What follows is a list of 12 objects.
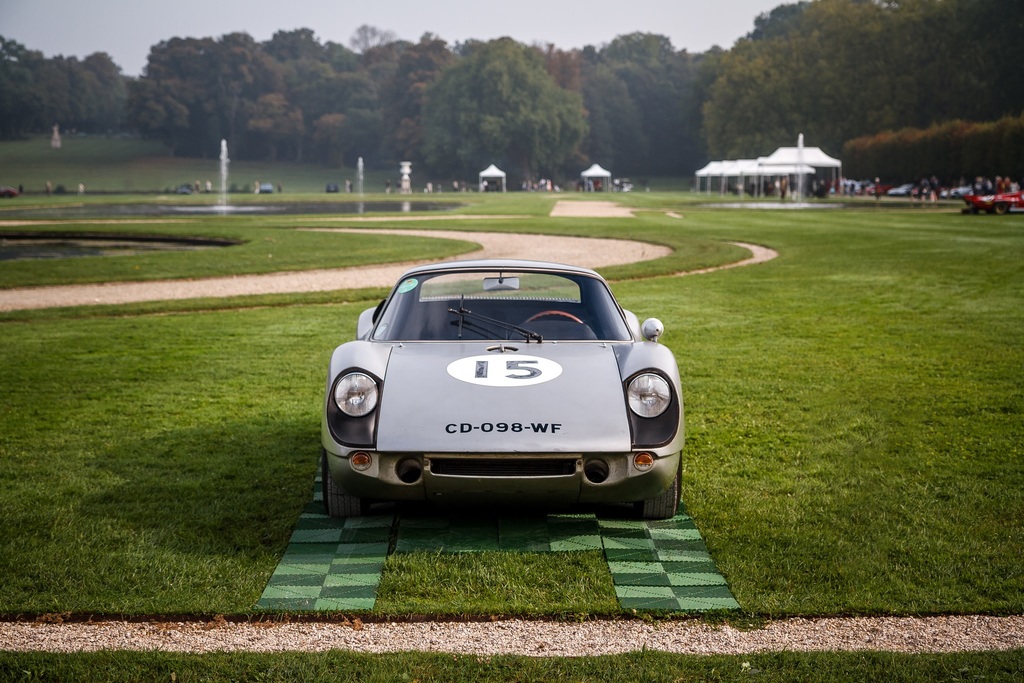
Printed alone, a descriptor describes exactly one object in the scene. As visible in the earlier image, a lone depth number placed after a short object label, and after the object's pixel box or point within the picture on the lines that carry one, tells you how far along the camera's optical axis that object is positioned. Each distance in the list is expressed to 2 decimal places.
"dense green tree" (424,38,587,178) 109.06
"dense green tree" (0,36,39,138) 137.25
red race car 40.66
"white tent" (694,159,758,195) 74.69
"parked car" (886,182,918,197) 77.94
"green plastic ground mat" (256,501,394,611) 4.38
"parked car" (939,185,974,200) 69.81
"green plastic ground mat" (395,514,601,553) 5.07
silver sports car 5.01
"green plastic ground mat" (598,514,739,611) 4.38
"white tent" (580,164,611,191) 100.56
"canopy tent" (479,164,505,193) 95.64
